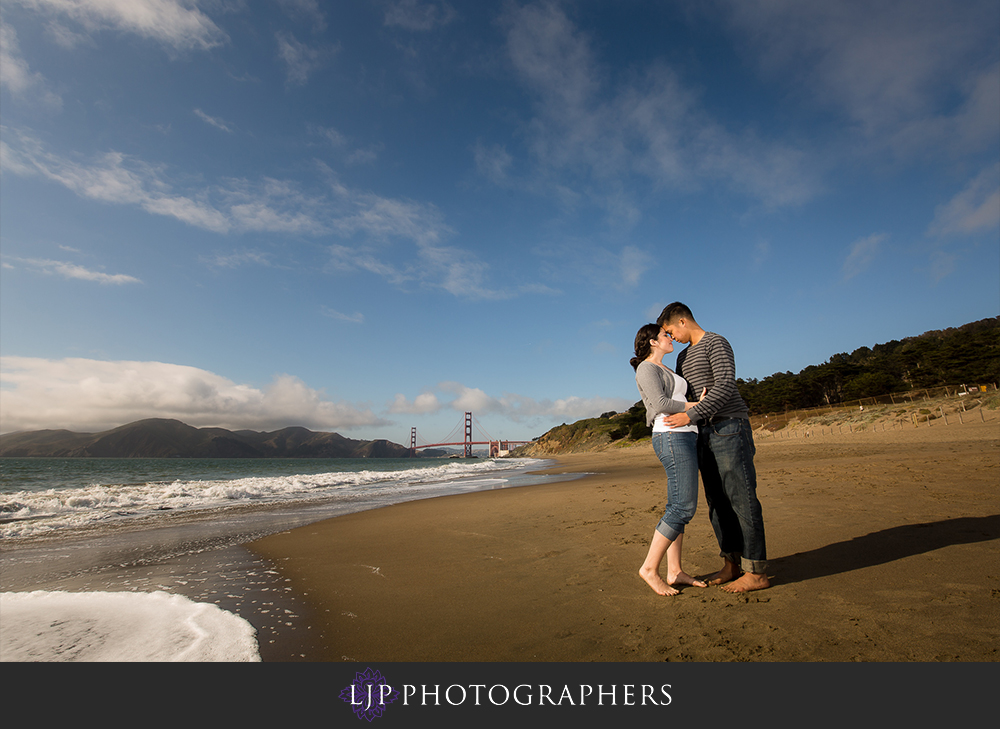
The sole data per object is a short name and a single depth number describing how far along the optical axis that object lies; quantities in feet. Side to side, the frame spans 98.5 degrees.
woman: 8.97
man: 8.86
